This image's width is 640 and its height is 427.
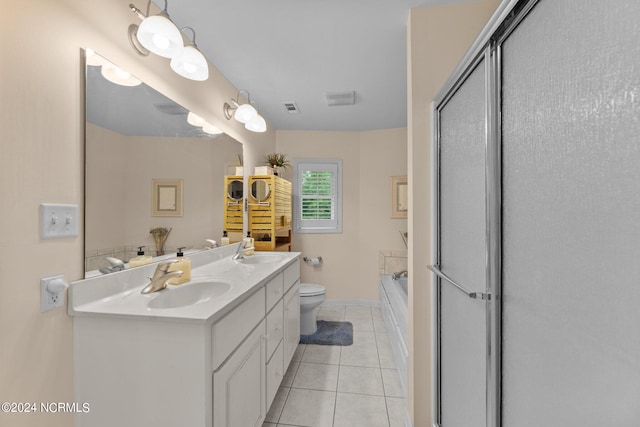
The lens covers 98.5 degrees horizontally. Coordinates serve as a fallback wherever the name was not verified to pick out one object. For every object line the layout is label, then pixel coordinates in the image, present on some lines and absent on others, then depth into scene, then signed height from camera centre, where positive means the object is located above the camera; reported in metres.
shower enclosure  0.48 -0.01
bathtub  1.85 -0.86
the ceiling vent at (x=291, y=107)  2.73 +1.09
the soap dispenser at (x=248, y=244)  2.31 -0.27
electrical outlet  0.90 -0.27
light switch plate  0.91 -0.03
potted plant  3.06 +0.58
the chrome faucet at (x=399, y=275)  3.24 -0.72
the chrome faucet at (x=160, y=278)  1.21 -0.29
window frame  3.56 +0.18
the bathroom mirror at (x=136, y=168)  1.12 +0.23
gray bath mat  2.55 -1.19
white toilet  2.56 -0.86
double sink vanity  0.92 -0.51
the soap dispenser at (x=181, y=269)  1.35 -0.28
